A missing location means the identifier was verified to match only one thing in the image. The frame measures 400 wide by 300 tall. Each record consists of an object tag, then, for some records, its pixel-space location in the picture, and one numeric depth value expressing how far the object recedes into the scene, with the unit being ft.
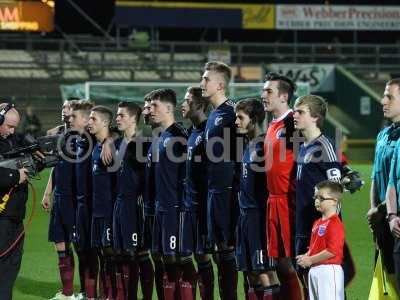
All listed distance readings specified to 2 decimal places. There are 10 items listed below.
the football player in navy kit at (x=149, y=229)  55.26
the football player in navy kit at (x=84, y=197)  61.11
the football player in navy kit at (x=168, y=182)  52.70
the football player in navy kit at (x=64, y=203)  63.46
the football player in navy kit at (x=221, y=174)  51.16
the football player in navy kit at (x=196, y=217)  52.36
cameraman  49.85
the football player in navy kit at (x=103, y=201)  58.65
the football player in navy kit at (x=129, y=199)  56.34
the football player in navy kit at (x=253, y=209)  48.26
